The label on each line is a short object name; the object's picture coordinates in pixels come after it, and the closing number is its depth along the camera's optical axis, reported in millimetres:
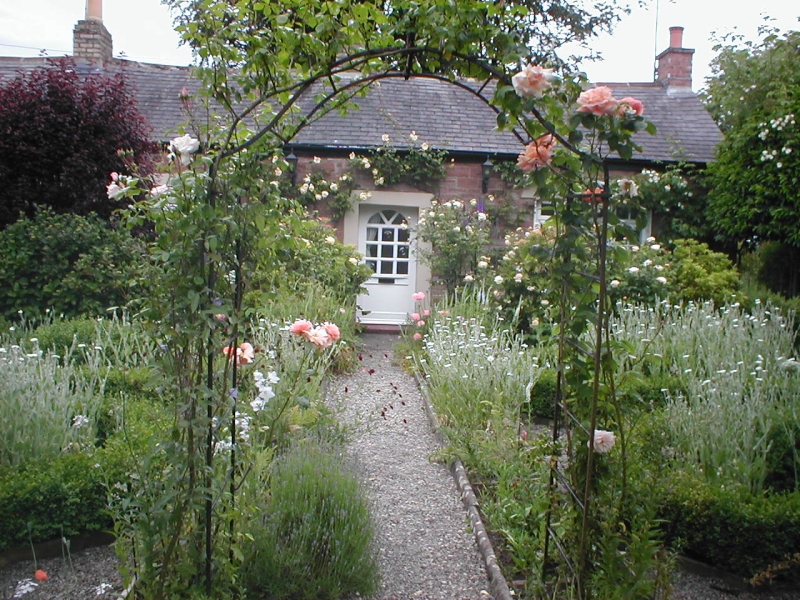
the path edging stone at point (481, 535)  3004
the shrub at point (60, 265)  6855
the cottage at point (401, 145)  11047
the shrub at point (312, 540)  2855
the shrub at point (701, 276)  8438
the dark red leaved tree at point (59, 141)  7668
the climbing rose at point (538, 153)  2498
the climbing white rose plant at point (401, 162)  10781
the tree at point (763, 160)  9453
